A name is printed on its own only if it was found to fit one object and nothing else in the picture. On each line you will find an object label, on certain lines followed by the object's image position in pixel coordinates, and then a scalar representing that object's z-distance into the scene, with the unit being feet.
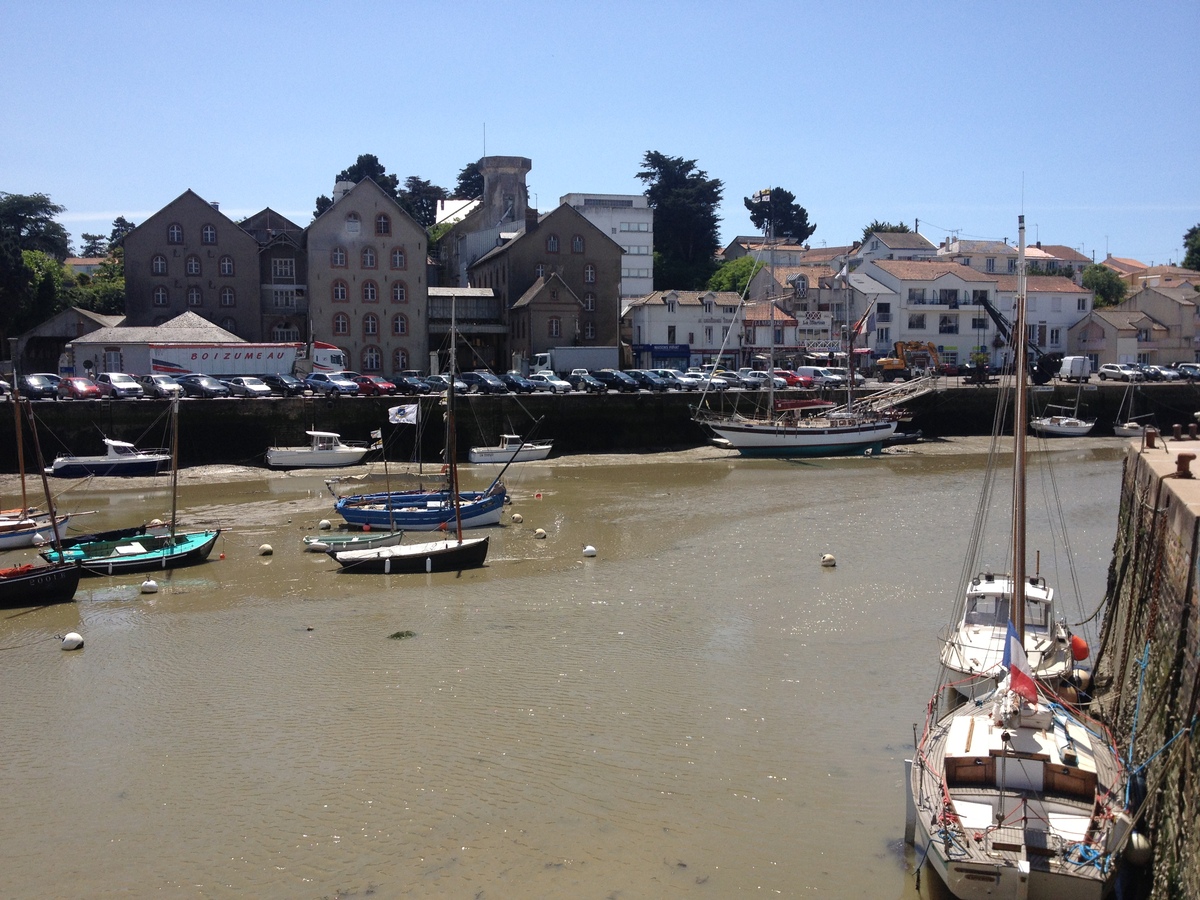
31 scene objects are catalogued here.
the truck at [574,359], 201.26
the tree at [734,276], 278.05
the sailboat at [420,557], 84.17
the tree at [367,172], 333.42
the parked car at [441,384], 165.99
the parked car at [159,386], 152.15
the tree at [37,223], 255.29
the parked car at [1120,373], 201.87
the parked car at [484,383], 167.63
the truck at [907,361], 211.00
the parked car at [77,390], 148.66
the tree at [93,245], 444.14
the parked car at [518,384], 169.48
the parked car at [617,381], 179.42
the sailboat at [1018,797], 32.01
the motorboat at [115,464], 130.52
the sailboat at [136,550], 84.99
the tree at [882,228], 356.34
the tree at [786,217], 390.65
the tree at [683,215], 313.53
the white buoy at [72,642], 64.39
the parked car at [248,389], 156.66
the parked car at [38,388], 151.12
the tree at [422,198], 355.15
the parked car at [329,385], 161.68
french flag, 38.04
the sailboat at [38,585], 74.28
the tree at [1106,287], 295.07
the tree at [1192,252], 342.85
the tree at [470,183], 369.09
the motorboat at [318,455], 140.67
